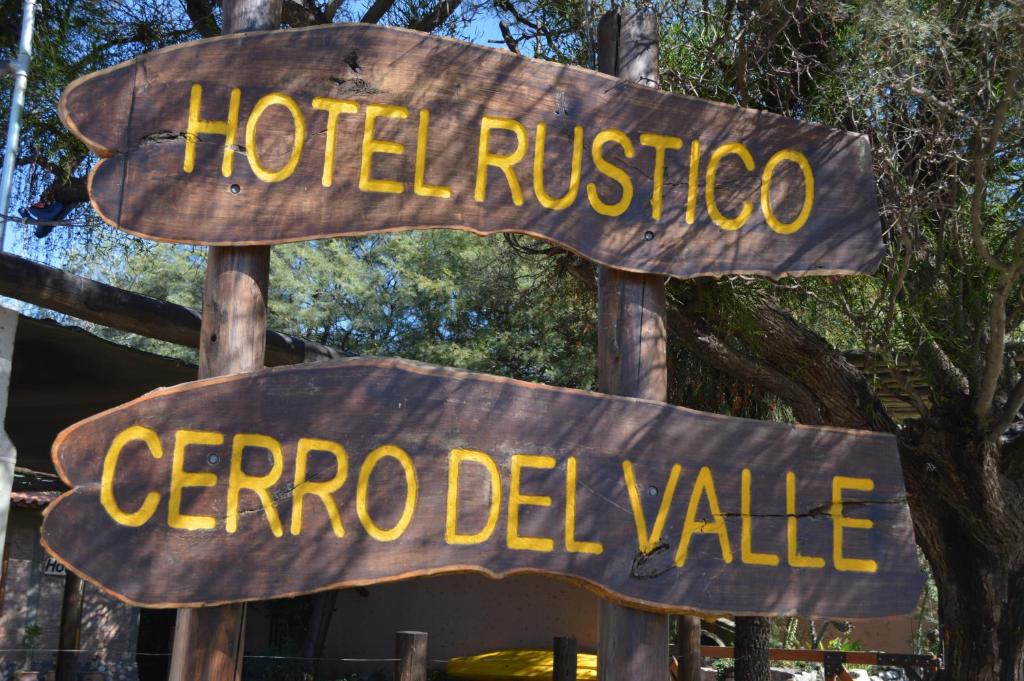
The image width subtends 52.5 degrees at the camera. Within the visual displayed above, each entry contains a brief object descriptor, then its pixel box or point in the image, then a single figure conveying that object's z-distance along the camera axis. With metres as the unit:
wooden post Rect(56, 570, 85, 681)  10.41
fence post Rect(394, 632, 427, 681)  5.22
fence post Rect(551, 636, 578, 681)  6.19
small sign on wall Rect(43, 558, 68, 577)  13.15
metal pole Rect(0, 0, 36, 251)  5.18
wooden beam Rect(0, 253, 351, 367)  4.70
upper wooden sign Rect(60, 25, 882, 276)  3.20
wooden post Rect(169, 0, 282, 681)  3.04
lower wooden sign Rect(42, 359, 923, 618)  2.93
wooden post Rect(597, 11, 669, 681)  3.32
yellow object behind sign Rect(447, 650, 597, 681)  11.20
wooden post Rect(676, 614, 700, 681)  9.03
